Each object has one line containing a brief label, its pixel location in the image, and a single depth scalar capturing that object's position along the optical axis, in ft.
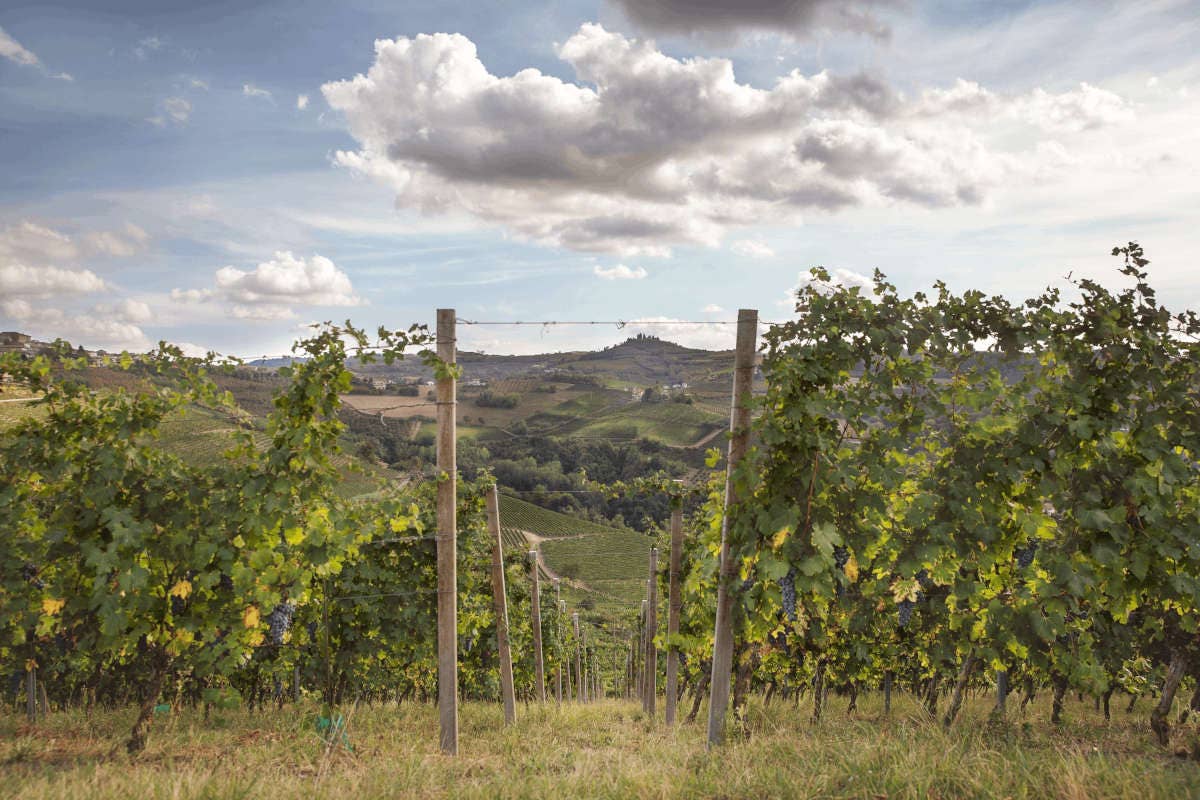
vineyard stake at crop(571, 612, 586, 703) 70.49
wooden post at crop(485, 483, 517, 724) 26.71
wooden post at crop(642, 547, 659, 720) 34.93
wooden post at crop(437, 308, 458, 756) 19.72
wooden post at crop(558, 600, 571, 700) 67.77
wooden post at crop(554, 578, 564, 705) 64.18
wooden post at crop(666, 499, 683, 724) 27.48
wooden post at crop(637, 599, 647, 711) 57.85
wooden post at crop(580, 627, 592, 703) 83.28
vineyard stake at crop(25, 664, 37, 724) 23.59
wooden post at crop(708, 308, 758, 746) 17.19
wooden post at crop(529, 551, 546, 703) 35.31
